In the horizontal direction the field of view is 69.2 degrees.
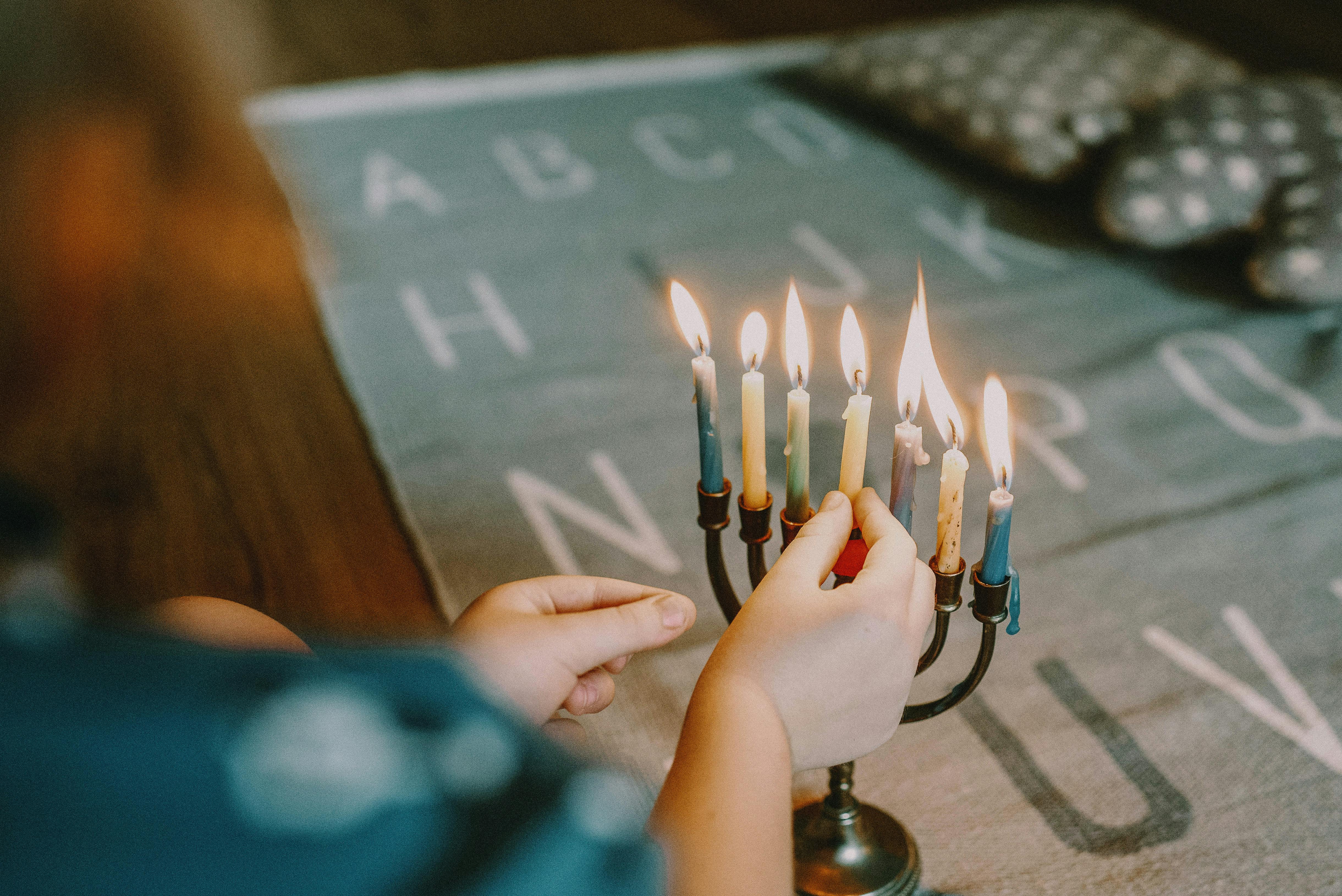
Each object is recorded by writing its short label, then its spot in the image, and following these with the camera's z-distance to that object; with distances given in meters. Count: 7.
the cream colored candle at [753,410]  0.43
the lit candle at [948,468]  0.40
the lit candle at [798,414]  0.43
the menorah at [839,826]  0.47
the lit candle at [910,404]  0.42
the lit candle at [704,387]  0.44
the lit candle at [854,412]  0.42
